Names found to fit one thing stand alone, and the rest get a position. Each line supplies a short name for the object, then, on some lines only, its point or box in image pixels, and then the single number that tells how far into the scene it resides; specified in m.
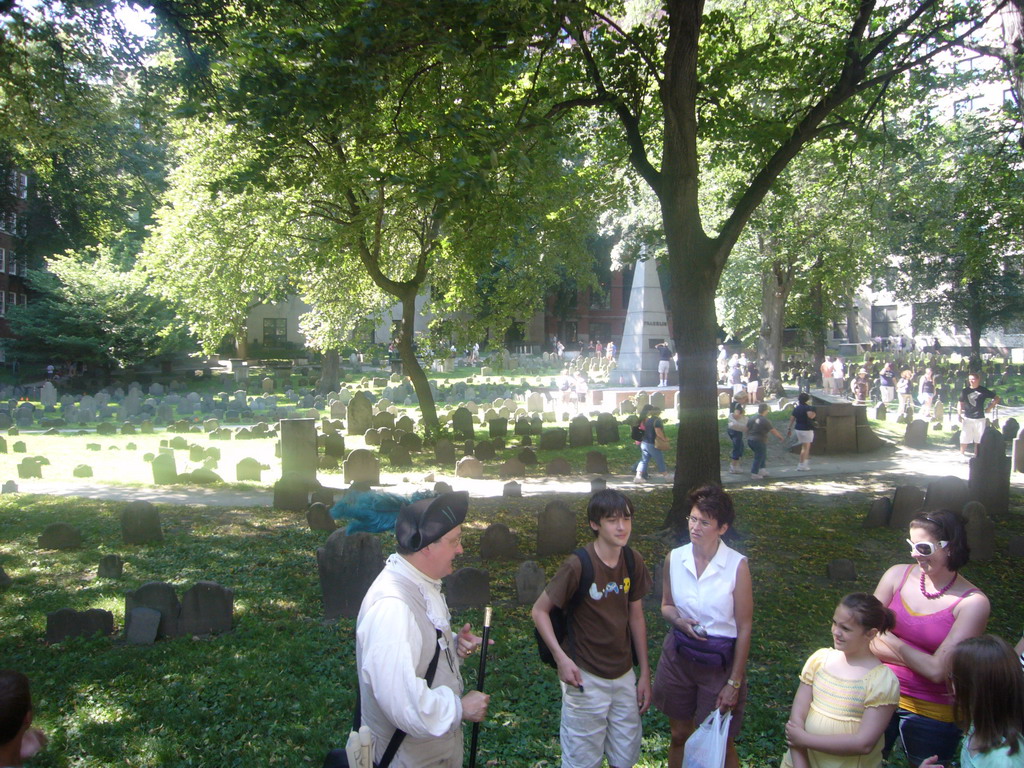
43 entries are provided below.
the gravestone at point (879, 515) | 10.63
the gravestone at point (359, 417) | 20.56
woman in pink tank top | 3.55
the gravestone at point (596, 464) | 15.48
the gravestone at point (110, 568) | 8.38
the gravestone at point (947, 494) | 9.81
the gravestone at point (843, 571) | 8.36
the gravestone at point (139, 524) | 9.66
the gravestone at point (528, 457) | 16.20
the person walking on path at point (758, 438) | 14.70
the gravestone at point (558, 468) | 15.46
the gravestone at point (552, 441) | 17.98
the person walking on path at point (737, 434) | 15.40
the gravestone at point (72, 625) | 6.55
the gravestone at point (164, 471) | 14.23
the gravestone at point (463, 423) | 19.27
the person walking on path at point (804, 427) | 15.68
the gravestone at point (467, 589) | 7.29
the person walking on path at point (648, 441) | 14.19
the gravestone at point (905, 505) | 10.42
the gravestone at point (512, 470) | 15.25
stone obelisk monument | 30.09
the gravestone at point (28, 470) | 14.66
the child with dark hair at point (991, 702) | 2.87
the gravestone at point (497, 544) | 9.06
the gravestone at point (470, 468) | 15.05
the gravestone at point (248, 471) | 14.83
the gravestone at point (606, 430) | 18.78
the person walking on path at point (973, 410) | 15.29
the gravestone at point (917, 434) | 18.56
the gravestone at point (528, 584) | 7.55
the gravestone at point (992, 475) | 11.20
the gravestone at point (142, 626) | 6.46
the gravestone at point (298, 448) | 13.42
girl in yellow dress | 3.27
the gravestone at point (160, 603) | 6.54
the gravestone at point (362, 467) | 14.34
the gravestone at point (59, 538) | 9.53
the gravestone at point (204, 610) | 6.71
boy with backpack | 3.74
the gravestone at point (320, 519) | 10.40
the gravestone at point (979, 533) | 9.19
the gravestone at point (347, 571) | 7.18
